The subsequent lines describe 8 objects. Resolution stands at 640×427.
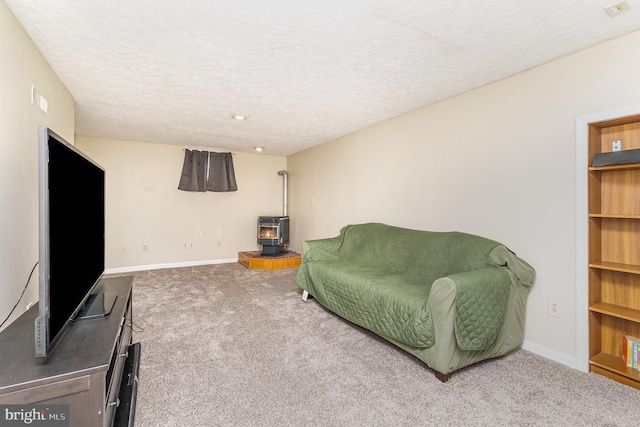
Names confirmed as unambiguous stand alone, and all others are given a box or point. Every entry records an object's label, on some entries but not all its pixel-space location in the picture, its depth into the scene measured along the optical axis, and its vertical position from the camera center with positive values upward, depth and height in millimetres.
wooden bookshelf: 1969 -246
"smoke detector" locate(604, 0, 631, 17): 1597 +1099
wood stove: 5508 -373
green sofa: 1974 -618
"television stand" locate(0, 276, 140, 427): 933 -509
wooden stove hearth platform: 5125 -813
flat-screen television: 986 -110
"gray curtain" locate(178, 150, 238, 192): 5277 +748
